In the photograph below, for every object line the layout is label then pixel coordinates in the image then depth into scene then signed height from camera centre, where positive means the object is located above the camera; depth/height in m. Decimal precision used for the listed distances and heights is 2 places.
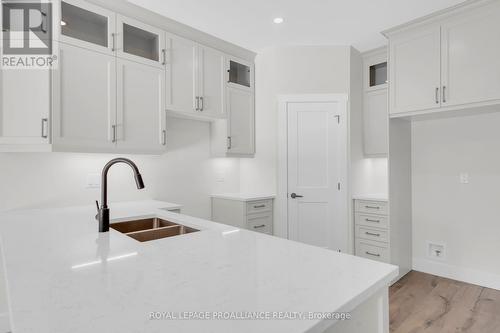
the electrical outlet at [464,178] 3.14 -0.14
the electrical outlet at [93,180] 2.62 -0.12
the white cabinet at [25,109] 2.00 +0.41
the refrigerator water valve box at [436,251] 3.31 -1.00
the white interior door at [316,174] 3.53 -0.10
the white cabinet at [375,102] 3.58 +0.80
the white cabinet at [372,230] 3.22 -0.75
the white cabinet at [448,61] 2.53 +1.00
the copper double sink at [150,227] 1.70 -0.41
